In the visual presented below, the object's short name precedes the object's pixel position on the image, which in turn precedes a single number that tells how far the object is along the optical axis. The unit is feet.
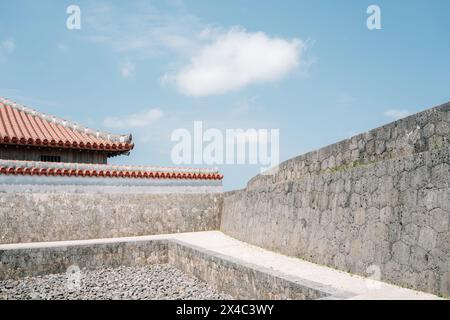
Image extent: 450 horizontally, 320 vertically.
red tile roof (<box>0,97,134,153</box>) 44.29
